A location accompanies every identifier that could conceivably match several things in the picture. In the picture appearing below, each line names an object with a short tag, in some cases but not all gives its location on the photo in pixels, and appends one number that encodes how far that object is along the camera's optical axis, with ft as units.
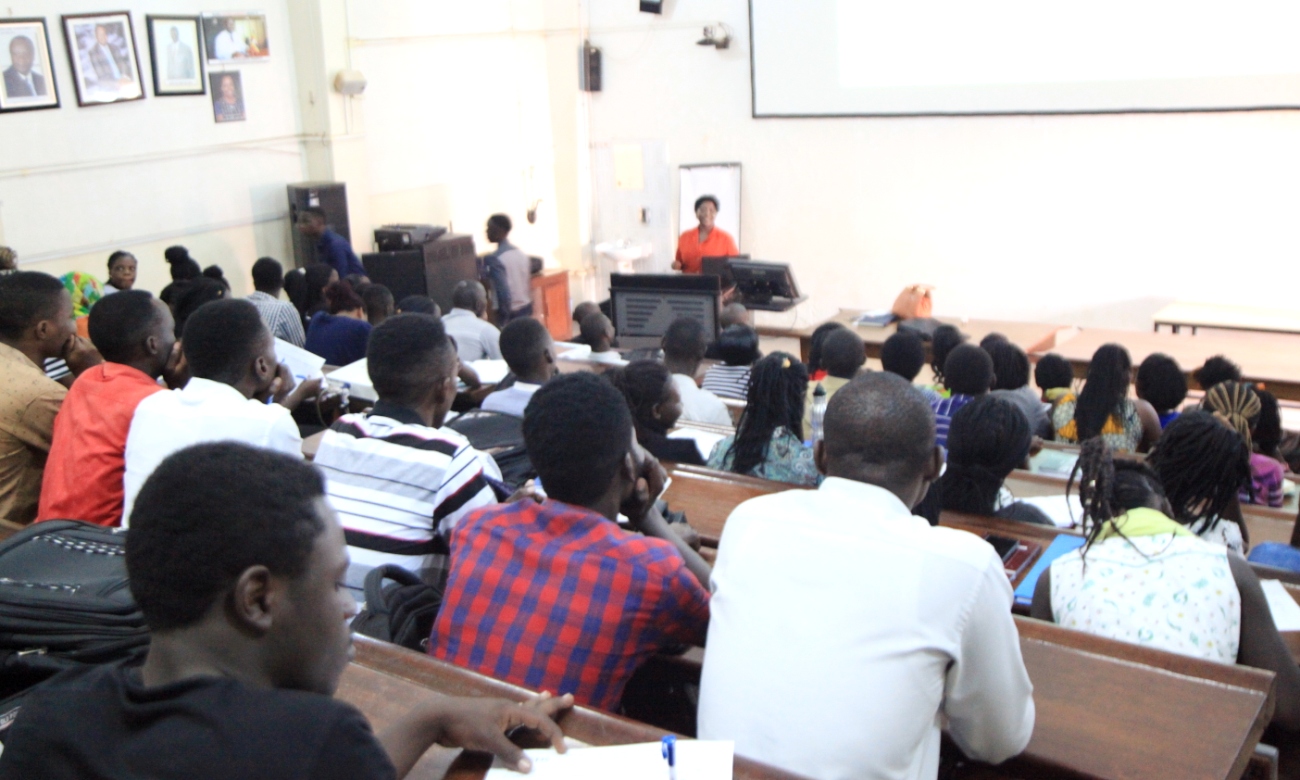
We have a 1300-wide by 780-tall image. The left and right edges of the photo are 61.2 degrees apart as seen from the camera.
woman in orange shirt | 25.71
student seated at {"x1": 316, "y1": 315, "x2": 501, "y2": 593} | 6.60
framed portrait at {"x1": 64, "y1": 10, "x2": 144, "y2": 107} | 19.39
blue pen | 3.92
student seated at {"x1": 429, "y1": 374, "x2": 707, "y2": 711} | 5.14
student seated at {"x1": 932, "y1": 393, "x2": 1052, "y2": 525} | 8.30
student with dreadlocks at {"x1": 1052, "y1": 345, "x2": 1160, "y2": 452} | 12.09
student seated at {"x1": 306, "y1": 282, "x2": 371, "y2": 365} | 15.76
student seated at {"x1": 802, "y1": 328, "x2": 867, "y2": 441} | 12.74
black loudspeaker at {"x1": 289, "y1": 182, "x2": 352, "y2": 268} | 23.07
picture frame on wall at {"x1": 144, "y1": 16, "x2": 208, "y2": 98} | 20.86
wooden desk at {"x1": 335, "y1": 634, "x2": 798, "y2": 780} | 4.06
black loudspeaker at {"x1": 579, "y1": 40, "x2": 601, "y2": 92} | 29.63
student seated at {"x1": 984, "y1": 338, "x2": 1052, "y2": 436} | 13.36
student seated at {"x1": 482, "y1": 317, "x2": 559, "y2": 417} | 11.33
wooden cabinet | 27.25
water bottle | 10.71
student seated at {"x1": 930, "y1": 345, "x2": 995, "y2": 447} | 11.93
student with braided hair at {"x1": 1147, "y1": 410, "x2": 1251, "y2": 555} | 7.46
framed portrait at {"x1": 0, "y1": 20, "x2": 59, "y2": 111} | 18.24
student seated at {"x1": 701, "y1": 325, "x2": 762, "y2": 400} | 14.14
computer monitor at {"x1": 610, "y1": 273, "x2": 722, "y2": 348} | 17.13
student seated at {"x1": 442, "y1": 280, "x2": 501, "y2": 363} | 16.06
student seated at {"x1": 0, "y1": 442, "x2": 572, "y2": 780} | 3.04
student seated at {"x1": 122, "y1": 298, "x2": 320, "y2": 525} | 7.26
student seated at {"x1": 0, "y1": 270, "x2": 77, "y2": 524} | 8.32
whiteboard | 28.50
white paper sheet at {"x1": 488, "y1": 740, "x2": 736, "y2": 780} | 3.91
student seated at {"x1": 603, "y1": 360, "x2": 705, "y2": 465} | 9.91
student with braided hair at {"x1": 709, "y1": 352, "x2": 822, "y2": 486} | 9.73
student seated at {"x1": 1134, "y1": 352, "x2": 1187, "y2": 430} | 12.92
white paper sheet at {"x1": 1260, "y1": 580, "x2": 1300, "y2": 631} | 6.21
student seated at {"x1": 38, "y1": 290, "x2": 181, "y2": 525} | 7.75
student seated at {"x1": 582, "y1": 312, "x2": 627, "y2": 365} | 16.62
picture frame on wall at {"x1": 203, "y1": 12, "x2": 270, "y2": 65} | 21.97
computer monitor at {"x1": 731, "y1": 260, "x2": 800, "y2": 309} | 21.72
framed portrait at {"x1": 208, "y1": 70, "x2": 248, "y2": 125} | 22.25
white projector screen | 22.06
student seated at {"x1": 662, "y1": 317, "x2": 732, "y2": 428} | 13.82
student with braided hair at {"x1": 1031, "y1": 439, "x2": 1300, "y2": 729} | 5.65
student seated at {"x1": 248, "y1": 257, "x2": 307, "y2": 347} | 16.21
